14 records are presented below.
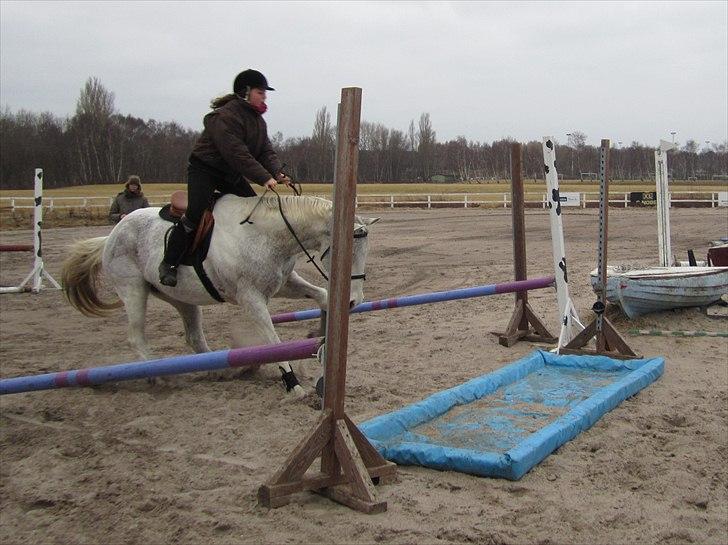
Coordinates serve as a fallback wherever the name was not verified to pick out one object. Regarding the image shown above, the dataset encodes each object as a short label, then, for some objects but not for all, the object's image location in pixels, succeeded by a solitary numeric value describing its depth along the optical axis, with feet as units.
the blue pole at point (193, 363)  12.92
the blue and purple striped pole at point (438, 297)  23.21
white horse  19.11
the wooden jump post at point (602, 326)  23.07
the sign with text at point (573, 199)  120.67
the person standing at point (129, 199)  36.47
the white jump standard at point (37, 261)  41.88
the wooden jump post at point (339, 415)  12.36
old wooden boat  28.37
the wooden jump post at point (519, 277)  26.96
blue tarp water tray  13.92
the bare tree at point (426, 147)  293.84
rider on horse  19.07
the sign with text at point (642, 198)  121.70
